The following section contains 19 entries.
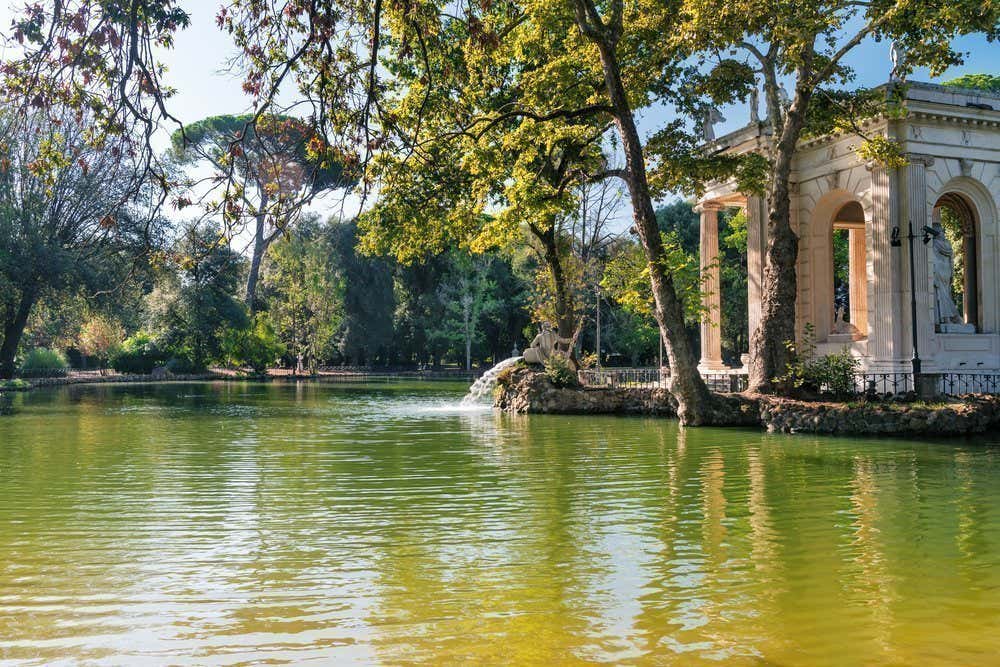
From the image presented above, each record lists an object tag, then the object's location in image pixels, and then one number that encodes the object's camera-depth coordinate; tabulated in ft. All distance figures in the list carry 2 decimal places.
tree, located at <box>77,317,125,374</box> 196.34
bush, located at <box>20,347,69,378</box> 170.96
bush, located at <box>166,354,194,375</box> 195.00
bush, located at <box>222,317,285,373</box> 203.00
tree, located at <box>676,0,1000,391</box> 60.23
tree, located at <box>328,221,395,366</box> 206.90
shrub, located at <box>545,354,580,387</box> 89.86
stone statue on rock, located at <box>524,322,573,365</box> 97.14
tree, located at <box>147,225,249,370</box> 178.60
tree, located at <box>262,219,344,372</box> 206.90
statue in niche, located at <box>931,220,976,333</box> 84.02
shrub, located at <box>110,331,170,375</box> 198.59
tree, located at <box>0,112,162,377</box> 130.11
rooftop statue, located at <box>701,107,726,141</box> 95.29
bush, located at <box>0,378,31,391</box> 134.53
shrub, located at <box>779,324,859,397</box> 70.77
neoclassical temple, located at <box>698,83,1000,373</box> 79.92
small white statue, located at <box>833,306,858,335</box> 94.99
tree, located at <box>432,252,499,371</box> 221.66
